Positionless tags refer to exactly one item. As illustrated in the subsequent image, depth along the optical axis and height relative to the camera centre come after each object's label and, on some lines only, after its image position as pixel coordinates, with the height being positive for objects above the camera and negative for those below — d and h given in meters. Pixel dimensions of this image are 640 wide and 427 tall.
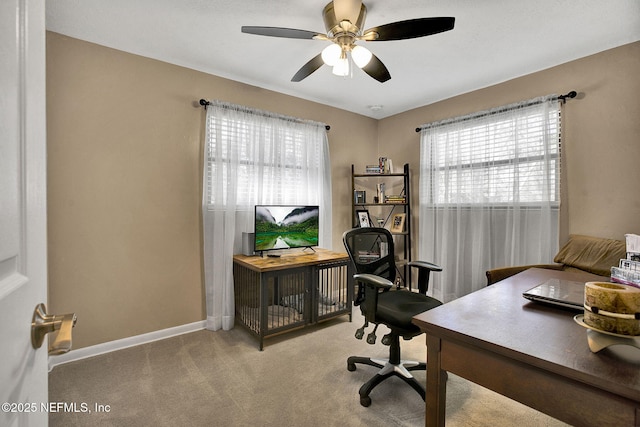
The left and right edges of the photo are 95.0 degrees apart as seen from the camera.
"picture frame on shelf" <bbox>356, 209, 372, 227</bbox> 3.90 -0.11
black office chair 1.74 -0.62
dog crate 2.53 -0.78
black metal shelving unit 3.90 +0.06
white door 0.44 +0.01
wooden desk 0.74 -0.43
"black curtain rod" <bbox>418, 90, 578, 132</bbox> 2.64 +1.04
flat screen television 2.85 -0.17
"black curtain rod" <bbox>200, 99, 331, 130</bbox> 2.79 +1.03
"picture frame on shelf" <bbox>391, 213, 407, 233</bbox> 3.92 -0.18
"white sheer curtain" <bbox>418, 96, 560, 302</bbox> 2.79 +0.20
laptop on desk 1.18 -0.37
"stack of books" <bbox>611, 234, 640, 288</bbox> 1.19 -0.27
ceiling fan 1.72 +1.09
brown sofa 2.26 -0.38
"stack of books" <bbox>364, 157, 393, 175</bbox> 3.95 +0.57
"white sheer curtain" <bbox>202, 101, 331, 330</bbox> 2.83 +0.36
